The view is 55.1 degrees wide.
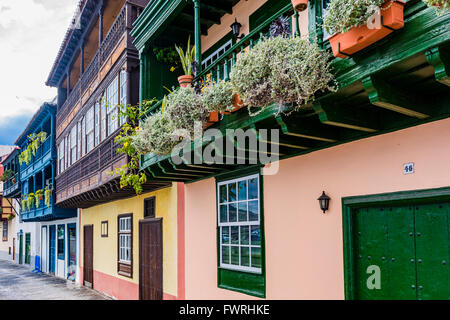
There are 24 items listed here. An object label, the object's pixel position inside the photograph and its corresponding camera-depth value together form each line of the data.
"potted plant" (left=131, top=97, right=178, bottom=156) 6.88
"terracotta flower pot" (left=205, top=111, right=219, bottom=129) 6.12
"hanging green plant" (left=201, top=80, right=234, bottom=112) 5.52
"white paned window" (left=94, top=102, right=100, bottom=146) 12.67
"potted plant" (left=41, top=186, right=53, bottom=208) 19.70
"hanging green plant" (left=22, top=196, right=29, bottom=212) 24.56
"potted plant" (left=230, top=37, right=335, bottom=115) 4.17
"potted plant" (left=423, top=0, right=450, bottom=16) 3.05
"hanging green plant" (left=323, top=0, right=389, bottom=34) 3.57
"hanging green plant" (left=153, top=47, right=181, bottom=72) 9.35
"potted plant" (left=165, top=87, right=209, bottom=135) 6.07
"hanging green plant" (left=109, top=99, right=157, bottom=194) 8.62
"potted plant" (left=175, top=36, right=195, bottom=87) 6.61
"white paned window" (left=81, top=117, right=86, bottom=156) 14.24
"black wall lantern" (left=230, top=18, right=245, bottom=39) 8.36
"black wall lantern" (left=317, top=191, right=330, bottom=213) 5.65
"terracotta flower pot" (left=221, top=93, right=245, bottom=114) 5.45
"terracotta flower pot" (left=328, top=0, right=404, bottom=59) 3.51
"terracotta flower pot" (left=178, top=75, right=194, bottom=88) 6.59
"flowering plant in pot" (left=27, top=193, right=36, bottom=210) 21.58
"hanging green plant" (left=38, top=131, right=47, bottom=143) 22.16
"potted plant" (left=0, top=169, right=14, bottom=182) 31.61
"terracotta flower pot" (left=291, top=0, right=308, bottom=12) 4.54
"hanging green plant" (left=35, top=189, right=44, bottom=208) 20.83
